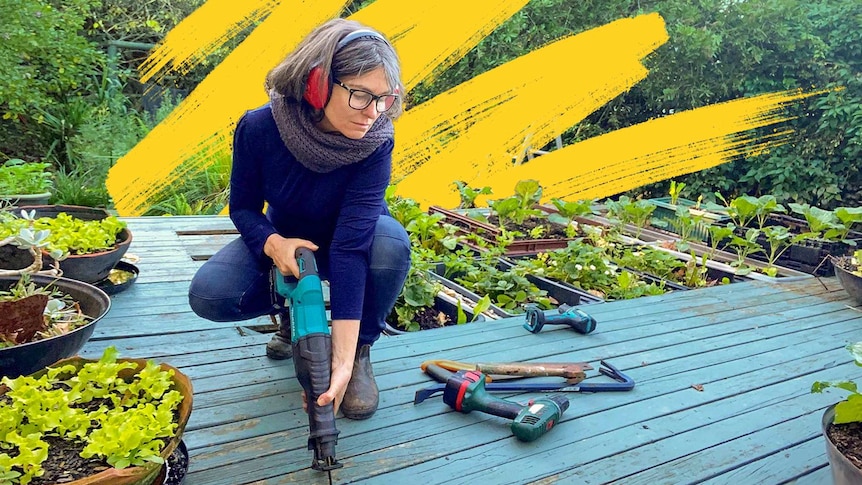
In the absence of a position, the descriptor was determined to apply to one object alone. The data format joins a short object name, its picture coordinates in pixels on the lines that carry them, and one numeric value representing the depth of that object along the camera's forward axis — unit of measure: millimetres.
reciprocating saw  1317
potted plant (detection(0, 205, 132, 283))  2098
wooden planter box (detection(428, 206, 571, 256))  3458
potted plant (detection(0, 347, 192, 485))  1016
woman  1399
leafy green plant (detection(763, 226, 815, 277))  3270
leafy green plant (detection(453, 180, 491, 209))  4108
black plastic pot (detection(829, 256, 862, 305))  2801
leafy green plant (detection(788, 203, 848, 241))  3240
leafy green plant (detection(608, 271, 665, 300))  2898
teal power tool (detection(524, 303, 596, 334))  2322
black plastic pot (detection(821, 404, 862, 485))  1231
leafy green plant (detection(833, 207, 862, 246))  3158
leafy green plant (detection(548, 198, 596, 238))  3621
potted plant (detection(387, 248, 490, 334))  2430
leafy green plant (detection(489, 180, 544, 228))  3682
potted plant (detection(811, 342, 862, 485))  1252
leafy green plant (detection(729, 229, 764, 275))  3273
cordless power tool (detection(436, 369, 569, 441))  1627
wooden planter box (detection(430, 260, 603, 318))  2768
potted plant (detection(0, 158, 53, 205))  2998
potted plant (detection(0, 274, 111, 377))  1300
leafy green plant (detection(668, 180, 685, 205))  4280
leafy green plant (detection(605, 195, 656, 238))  3775
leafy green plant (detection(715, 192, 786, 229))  3465
